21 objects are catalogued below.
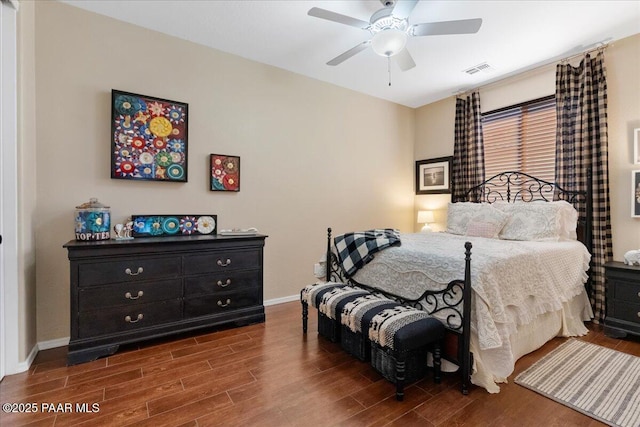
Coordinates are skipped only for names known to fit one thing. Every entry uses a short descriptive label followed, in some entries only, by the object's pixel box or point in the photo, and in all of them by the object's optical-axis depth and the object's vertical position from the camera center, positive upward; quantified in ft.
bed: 6.48 -1.64
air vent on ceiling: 12.16 +5.95
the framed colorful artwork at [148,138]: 9.23 +2.40
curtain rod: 10.57 +5.87
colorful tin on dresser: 8.23 -0.22
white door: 6.79 +0.49
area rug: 5.81 -3.81
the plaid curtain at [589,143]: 10.42 +2.51
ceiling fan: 7.41 +4.87
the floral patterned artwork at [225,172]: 10.97 +1.48
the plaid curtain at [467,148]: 14.40 +3.11
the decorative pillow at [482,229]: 11.04 -0.66
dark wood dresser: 7.66 -2.19
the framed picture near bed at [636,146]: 9.89 +2.17
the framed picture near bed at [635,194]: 9.81 +0.58
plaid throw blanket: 8.89 -1.03
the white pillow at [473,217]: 11.20 -0.22
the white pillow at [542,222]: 10.22 -0.36
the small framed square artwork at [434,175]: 15.83 +2.00
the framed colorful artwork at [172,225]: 9.62 -0.43
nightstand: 8.82 -2.66
